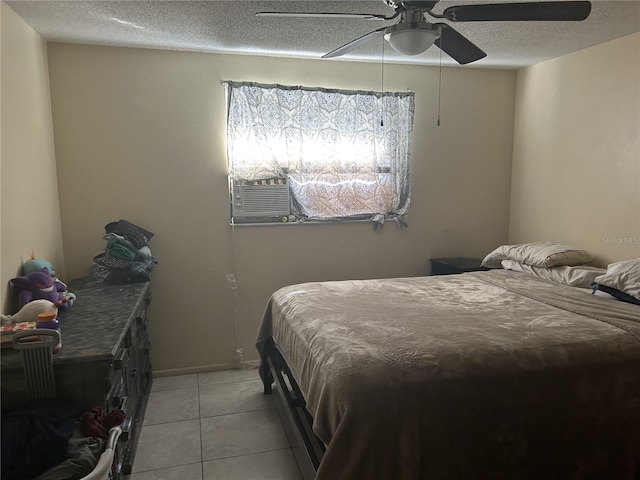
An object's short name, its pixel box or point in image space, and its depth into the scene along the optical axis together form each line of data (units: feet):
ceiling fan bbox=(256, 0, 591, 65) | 6.27
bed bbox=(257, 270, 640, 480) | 5.58
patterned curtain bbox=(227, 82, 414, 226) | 11.54
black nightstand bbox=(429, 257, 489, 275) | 12.42
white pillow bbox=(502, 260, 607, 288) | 9.68
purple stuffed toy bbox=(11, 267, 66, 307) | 7.47
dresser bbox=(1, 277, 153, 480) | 5.84
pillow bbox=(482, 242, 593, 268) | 10.51
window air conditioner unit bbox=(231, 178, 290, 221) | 11.80
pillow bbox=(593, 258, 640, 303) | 8.39
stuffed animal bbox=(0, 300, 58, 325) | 6.61
